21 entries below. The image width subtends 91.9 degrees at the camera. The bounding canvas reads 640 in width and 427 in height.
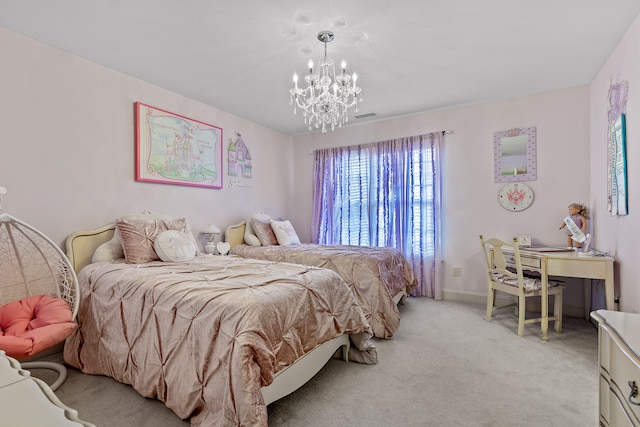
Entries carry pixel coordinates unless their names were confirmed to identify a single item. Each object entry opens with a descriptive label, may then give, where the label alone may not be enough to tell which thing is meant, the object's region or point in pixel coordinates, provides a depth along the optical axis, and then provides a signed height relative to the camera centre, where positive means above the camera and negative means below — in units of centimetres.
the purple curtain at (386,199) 403 +20
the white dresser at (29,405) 55 -37
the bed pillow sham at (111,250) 258 -31
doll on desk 295 -7
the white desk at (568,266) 243 -45
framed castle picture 307 +70
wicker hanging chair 175 -56
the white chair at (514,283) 276 -65
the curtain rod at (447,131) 396 +105
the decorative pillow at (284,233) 403 -26
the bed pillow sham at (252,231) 396 -23
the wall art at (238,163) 407 +68
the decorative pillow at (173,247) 260 -29
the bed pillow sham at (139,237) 251 -20
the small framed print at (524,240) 346 -30
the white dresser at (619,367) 95 -53
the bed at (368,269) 276 -54
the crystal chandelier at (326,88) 228 +96
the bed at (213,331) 146 -67
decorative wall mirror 350 +68
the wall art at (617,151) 223 +48
